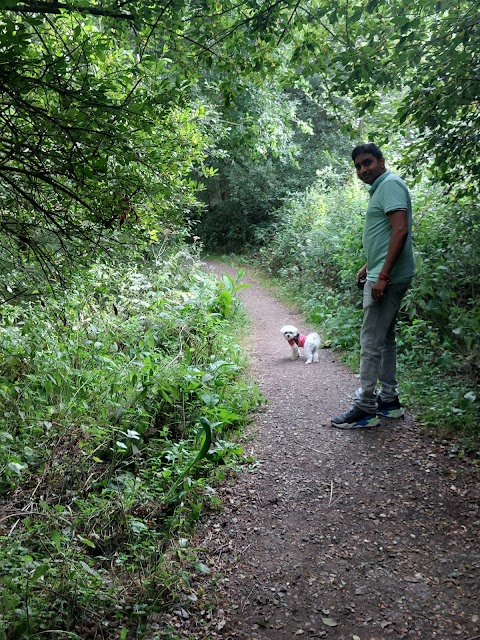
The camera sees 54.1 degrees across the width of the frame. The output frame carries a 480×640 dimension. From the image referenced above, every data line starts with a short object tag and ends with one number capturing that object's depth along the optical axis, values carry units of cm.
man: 361
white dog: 627
